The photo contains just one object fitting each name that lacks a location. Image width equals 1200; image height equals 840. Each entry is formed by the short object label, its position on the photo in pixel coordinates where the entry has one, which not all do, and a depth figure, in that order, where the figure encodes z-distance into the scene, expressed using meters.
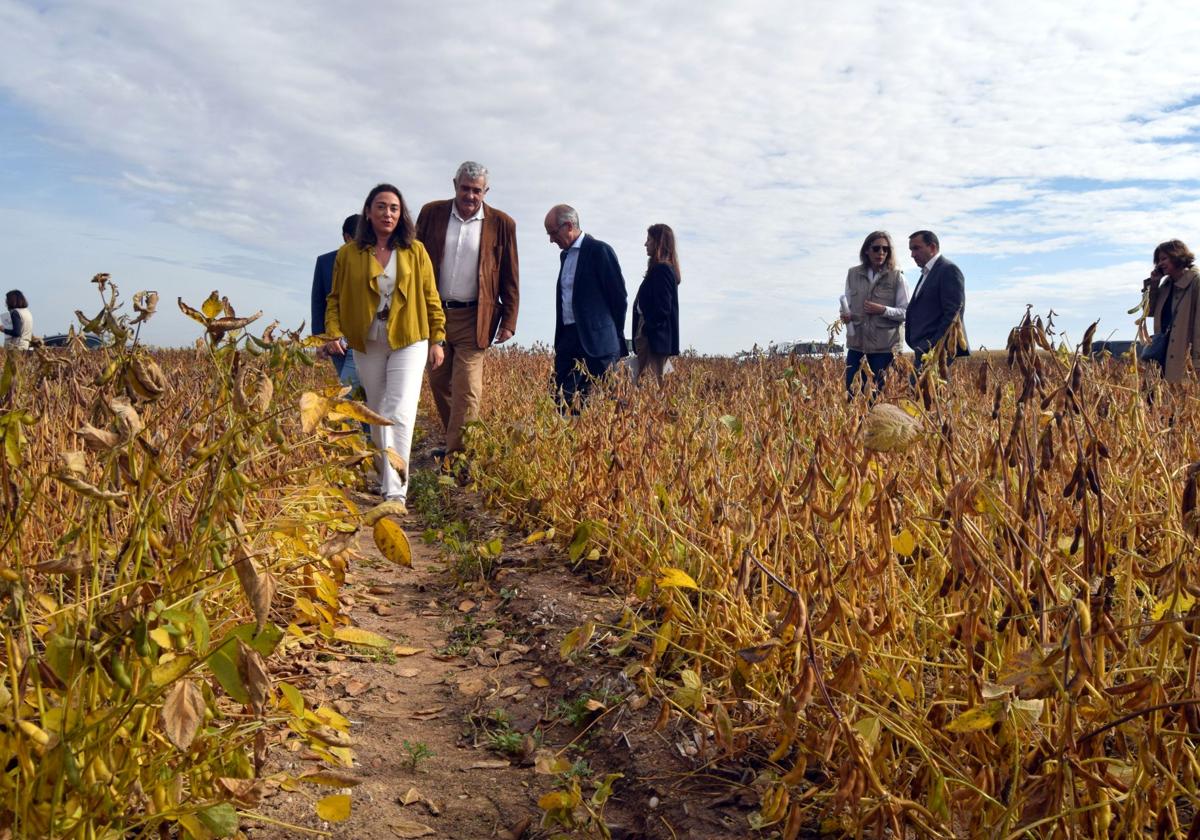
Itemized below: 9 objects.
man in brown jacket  5.89
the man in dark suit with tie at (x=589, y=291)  6.23
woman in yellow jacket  4.92
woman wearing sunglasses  6.86
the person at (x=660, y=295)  6.64
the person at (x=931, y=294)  6.58
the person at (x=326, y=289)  6.20
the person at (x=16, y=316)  11.22
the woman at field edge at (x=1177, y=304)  5.80
